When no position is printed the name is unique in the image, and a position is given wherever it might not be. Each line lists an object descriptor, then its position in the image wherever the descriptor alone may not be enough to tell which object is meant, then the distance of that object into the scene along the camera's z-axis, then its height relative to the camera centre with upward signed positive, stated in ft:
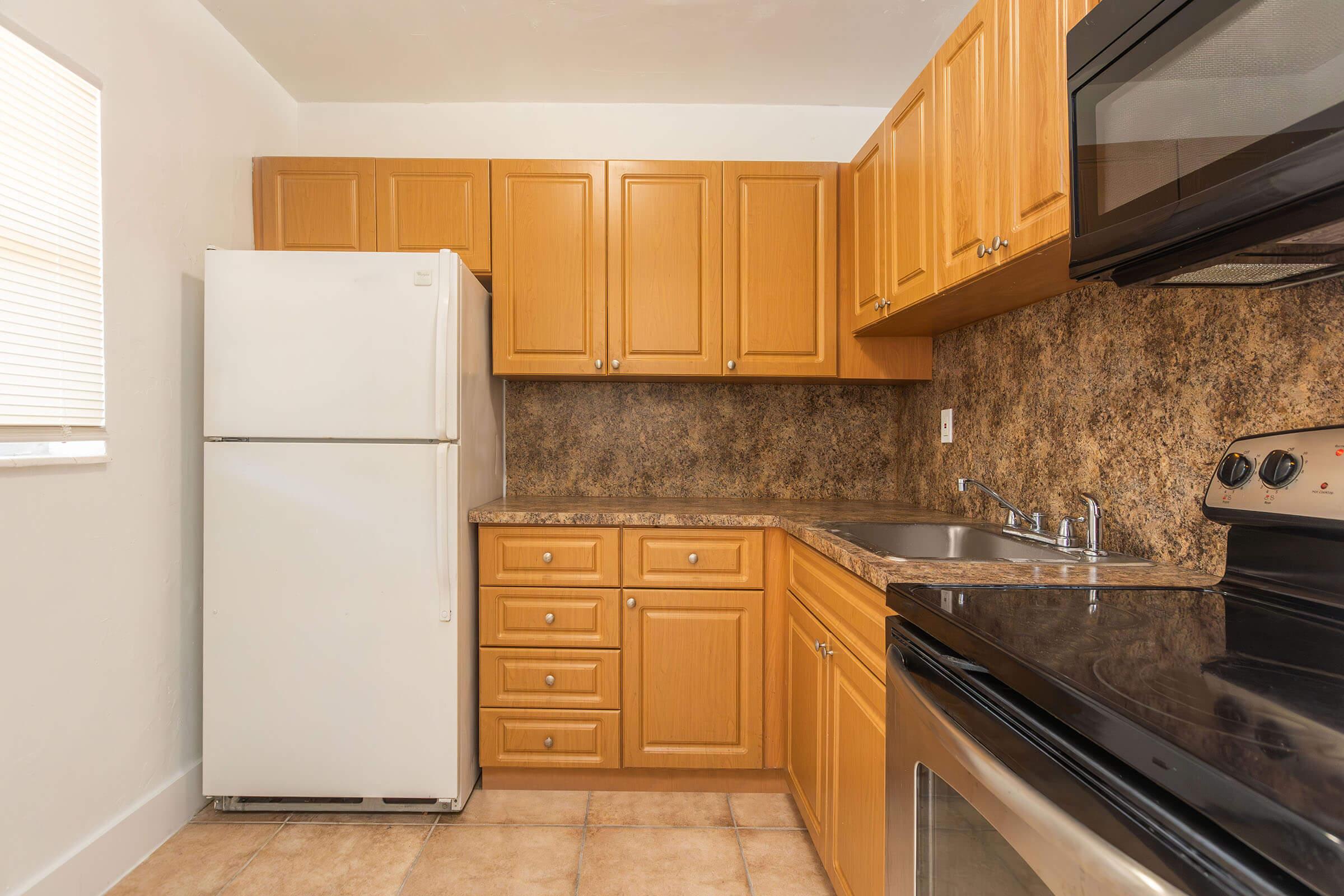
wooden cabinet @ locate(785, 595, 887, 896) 4.25 -2.26
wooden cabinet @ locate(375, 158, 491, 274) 7.87 +2.82
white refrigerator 6.51 -0.72
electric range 1.58 -0.76
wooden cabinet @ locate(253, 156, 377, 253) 7.82 +2.82
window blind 4.88 +1.52
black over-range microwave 2.12 +1.15
